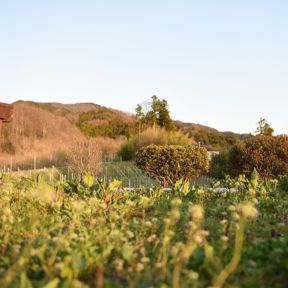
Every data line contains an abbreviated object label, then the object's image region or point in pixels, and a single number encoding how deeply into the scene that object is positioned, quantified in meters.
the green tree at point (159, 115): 25.61
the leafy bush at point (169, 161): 11.27
